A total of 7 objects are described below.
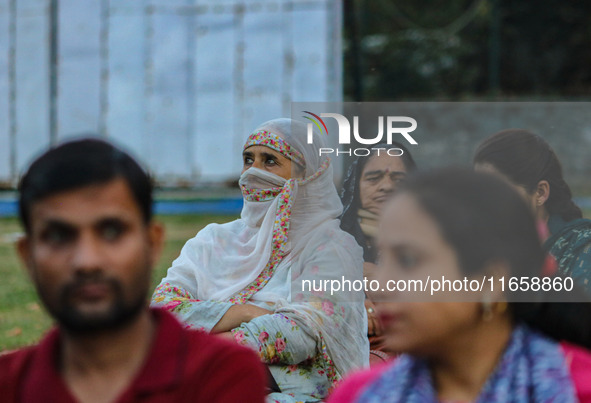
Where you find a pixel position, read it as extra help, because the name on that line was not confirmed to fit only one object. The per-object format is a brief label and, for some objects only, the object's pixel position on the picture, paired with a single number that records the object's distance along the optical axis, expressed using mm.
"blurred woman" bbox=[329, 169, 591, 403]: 2793
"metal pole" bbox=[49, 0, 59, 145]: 26781
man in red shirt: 3004
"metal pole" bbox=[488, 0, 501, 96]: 35078
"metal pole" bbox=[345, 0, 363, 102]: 24166
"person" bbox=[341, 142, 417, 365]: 6344
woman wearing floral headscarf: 5926
